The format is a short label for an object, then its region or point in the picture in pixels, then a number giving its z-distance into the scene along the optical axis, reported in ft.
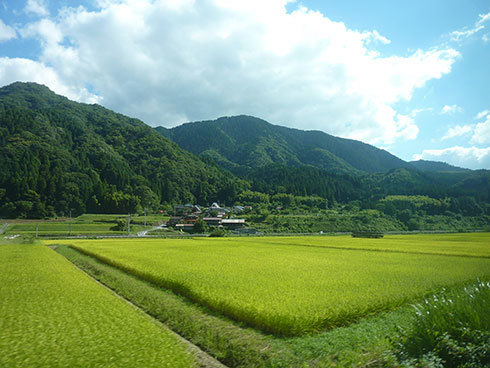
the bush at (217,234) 199.46
